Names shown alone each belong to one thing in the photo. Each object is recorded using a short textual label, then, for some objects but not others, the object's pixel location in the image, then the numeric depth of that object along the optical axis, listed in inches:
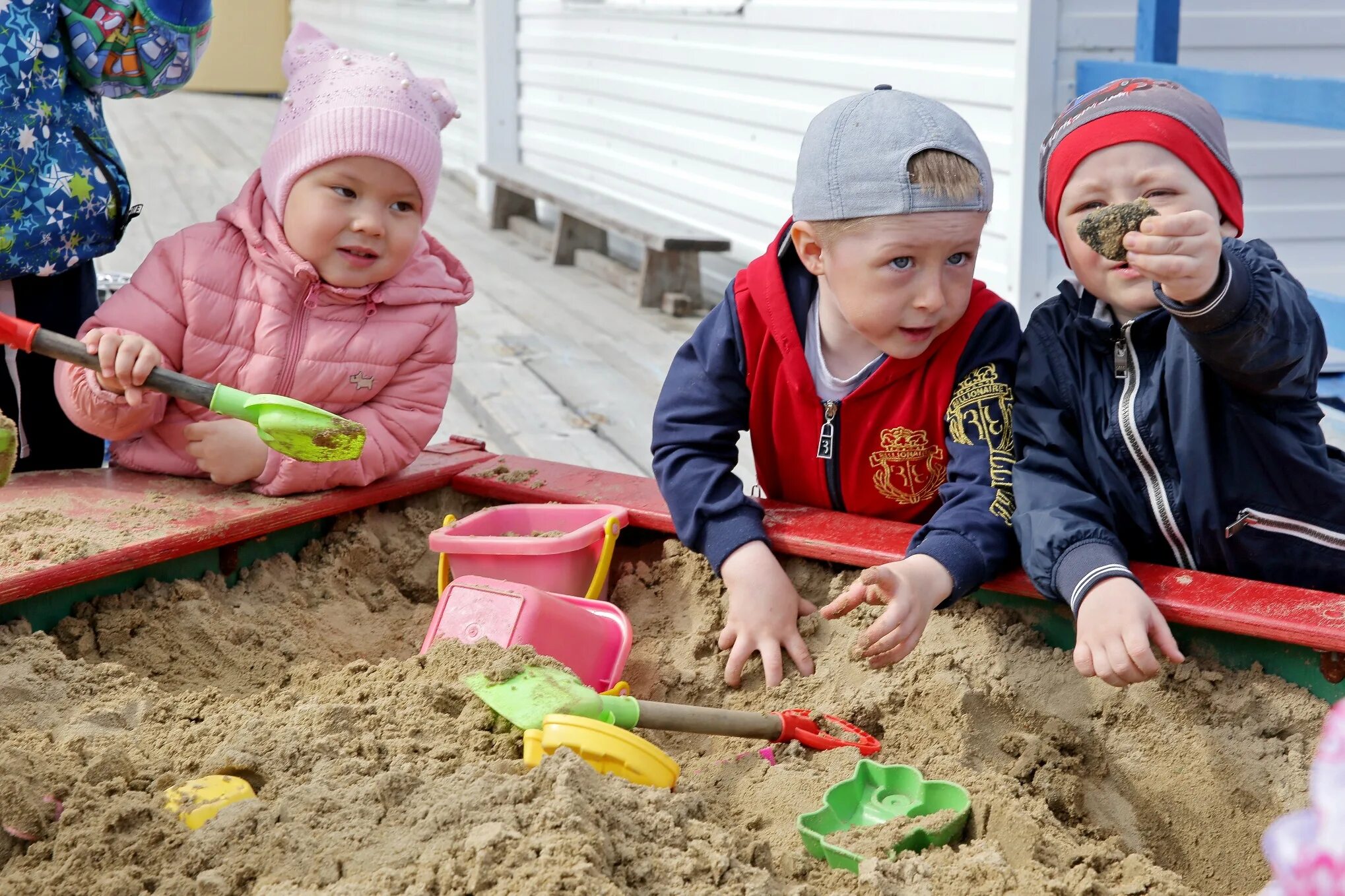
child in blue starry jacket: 85.9
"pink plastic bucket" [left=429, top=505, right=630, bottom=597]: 80.1
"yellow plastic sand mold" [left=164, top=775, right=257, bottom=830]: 53.5
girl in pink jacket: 85.9
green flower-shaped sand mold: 57.6
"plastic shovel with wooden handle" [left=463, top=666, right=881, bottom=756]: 62.2
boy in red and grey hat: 63.8
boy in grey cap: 70.2
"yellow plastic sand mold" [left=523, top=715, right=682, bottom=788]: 59.0
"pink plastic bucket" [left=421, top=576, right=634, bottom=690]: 70.4
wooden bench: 208.4
